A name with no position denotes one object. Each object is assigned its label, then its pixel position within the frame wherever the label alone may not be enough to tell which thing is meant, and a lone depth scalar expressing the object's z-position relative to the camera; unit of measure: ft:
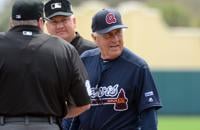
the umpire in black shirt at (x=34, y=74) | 34.68
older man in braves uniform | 39.29
